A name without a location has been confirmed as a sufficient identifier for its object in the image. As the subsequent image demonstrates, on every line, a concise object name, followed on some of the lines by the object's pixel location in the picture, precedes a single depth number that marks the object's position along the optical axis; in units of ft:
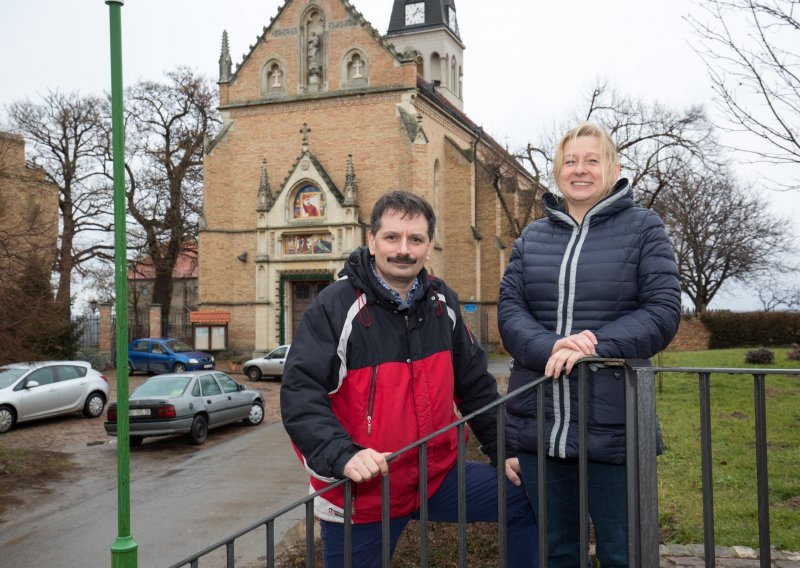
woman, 8.46
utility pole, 19.01
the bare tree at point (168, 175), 121.60
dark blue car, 85.30
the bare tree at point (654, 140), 64.47
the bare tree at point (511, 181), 83.57
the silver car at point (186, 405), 43.42
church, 97.66
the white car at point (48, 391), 48.83
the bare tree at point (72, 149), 105.50
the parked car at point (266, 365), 79.71
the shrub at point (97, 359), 92.84
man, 9.32
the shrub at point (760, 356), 59.88
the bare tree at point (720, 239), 126.52
